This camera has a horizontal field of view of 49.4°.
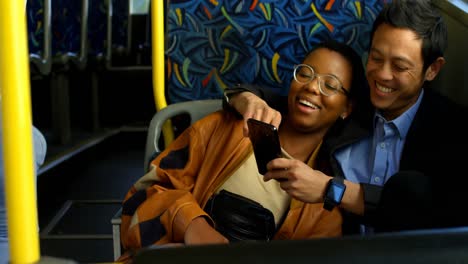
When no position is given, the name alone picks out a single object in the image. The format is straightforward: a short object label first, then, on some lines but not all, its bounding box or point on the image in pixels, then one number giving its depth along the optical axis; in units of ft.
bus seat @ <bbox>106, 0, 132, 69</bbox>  18.13
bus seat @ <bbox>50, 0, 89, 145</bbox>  14.20
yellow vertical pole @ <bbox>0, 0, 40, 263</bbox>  1.49
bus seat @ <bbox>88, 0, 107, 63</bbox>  16.05
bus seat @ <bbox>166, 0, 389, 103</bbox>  5.64
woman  4.15
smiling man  3.44
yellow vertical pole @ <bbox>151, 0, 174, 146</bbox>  5.72
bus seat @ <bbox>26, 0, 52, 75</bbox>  11.55
